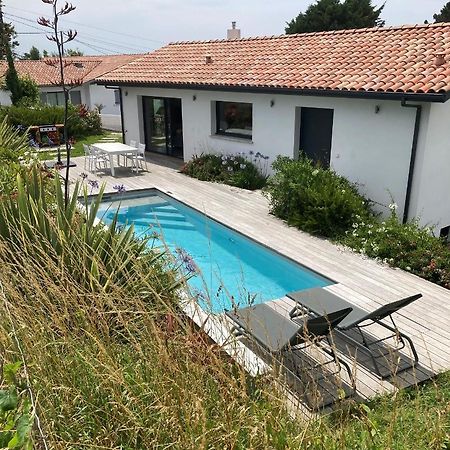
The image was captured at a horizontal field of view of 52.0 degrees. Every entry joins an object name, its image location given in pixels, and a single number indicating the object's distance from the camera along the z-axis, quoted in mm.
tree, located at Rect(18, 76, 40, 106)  25516
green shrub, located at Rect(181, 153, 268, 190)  13227
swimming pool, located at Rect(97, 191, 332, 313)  7770
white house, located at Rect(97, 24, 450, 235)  9250
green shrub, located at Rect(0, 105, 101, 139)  22281
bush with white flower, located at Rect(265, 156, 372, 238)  9375
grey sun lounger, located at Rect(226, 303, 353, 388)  4078
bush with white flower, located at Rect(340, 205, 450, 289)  7512
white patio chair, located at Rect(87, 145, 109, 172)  15086
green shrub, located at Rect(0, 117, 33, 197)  6509
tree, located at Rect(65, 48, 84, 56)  58741
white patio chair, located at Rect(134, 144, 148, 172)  15081
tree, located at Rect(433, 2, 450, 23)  32562
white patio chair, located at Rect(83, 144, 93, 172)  15341
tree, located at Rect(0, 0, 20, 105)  23942
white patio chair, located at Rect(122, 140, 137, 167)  15306
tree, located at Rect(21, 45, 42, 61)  73625
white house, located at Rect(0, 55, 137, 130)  35062
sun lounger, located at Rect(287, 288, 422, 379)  4723
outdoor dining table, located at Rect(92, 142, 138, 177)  14620
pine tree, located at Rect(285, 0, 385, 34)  33406
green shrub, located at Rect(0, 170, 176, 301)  4137
